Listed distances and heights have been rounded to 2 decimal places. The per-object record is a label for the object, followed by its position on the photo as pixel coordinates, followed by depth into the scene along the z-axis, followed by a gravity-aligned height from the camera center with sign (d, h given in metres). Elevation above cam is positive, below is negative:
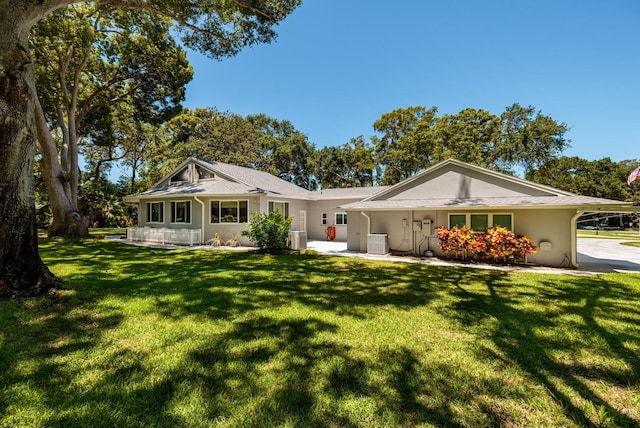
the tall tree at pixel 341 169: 35.97 +6.76
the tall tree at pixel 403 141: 27.12 +8.11
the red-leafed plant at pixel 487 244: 9.52 -0.87
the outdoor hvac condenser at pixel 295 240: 13.12 -0.94
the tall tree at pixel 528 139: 24.17 +7.27
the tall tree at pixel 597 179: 37.28 +5.80
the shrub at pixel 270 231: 11.97 -0.47
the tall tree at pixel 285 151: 34.25 +8.71
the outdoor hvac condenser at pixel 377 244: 11.93 -1.04
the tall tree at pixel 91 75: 13.32 +8.44
